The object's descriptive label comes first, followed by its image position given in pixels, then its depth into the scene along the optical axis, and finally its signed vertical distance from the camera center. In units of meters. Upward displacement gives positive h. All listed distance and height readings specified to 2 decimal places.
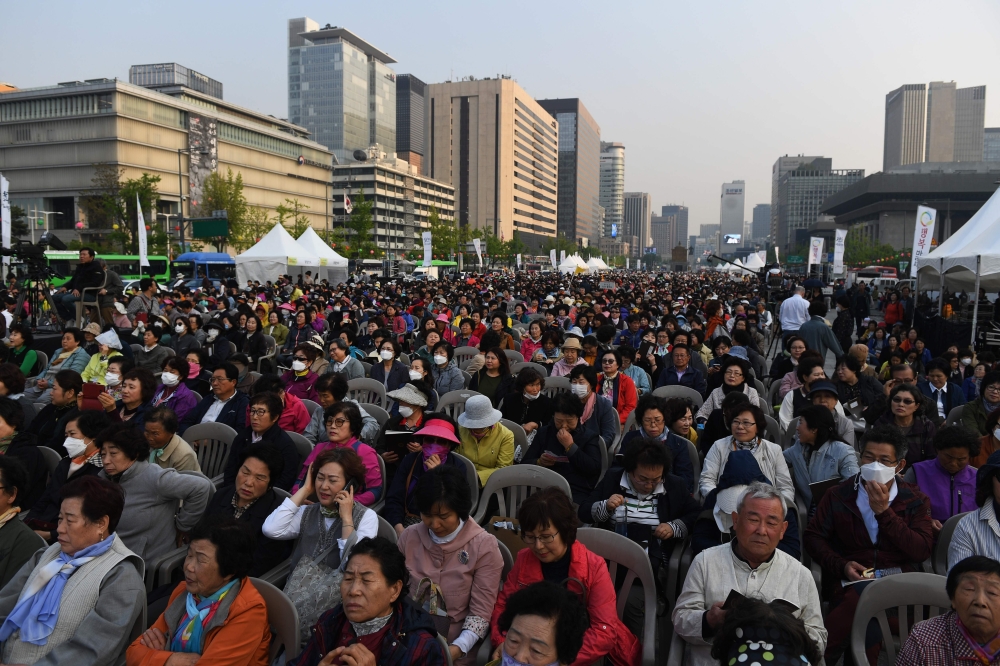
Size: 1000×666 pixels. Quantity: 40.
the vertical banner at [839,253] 23.16 +1.16
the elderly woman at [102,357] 7.93 -1.08
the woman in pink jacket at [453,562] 3.35 -1.50
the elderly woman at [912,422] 5.33 -1.13
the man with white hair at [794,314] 11.71 -0.53
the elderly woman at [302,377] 7.67 -1.24
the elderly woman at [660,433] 4.73 -1.16
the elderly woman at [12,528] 3.58 -1.47
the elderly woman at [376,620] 2.67 -1.45
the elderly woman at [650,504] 4.01 -1.40
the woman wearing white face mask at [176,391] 6.55 -1.22
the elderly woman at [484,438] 5.08 -1.28
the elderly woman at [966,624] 2.48 -1.32
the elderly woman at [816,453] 4.55 -1.21
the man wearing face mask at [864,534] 3.53 -1.40
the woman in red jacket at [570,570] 3.04 -1.41
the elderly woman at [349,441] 4.74 -1.23
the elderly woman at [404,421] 5.39 -1.23
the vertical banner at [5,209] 14.72 +1.35
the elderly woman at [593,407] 6.05 -1.18
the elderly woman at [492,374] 7.87 -1.17
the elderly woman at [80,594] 3.04 -1.56
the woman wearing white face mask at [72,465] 4.42 -1.35
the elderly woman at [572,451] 4.91 -1.32
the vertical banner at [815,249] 24.16 +1.34
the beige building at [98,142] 61.91 +12.98
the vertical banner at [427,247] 30.22 +1.40
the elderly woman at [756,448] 4.44 -1.14
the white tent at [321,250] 22.84 +0.88
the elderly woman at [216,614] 2.89 -1.55
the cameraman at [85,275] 11.84 -0.09
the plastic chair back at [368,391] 7.63 -1.38
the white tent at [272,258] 21.17 +0.52
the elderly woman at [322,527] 3.39 -1.42
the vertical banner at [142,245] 19.70 +0.80
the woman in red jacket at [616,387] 7.12 -1.18
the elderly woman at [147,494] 3.99 -1.40
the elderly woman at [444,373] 8.18 -1.21
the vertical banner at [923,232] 15.08 +1.28
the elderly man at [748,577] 2.95 -1.36
